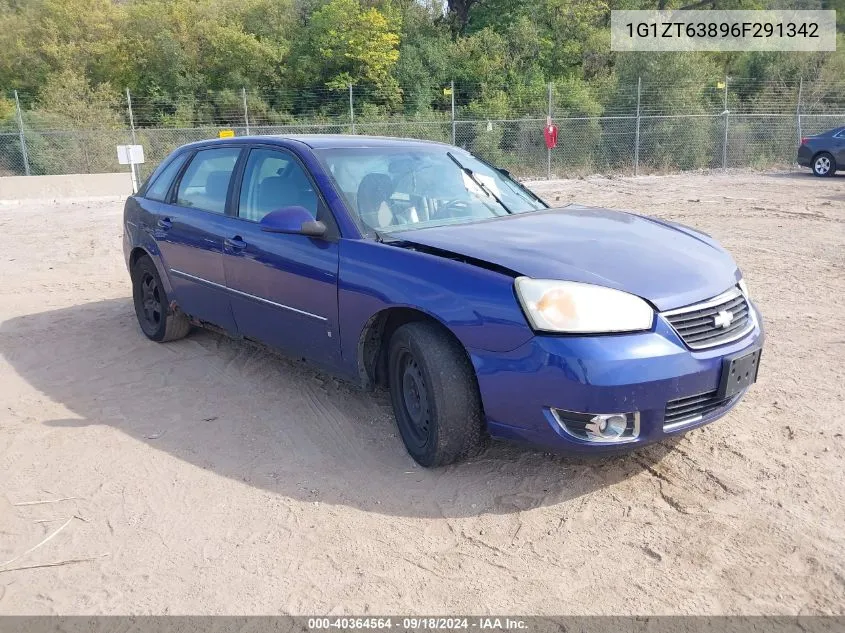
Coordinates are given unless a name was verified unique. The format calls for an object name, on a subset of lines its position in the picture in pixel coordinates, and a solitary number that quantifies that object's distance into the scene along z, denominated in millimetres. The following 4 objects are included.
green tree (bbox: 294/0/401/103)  34594
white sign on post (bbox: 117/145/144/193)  15820
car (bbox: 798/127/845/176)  19078
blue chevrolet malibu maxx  2971
